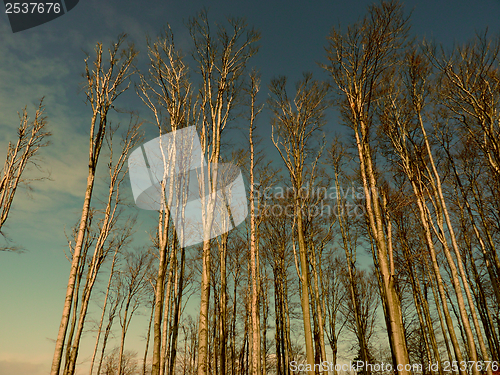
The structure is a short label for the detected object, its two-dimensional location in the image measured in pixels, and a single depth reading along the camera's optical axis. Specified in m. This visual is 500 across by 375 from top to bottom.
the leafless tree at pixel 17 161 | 10.55
